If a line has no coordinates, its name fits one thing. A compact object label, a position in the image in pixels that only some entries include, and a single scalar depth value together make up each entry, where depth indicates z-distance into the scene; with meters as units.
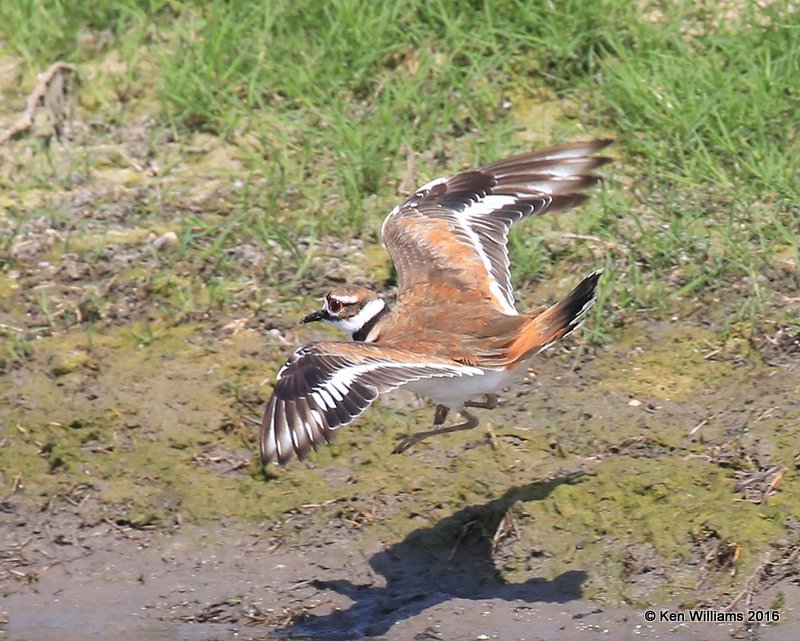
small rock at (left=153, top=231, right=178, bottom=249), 17.52
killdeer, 12.42
